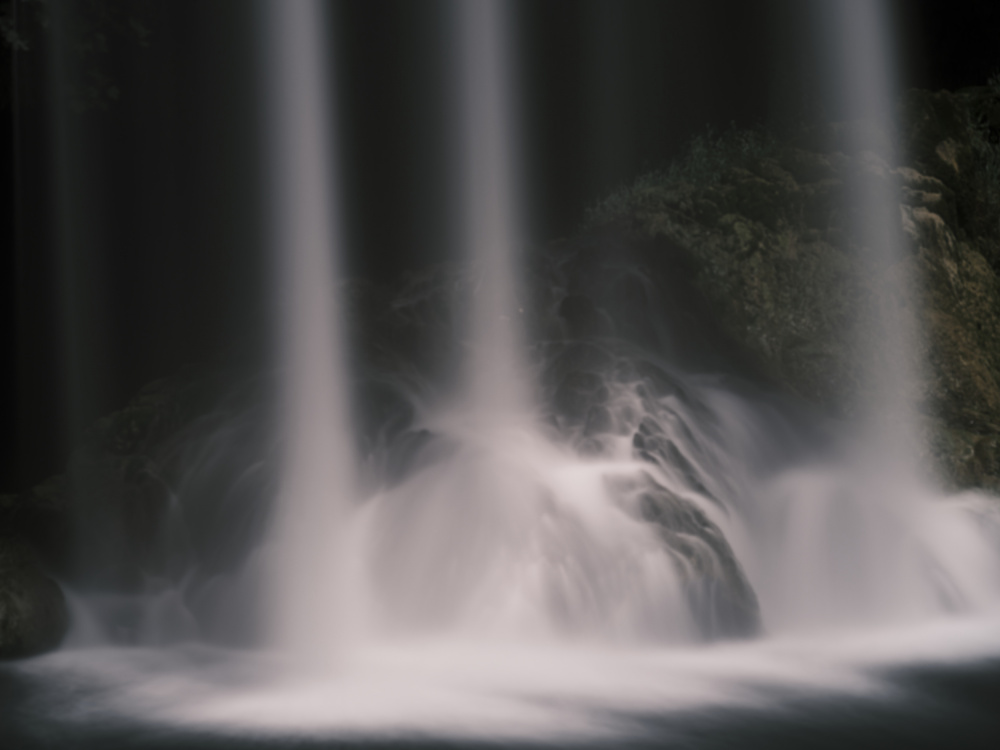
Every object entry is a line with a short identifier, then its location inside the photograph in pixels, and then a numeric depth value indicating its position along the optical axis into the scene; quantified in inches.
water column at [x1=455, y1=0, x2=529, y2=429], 334.0
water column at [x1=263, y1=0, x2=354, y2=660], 248.2
